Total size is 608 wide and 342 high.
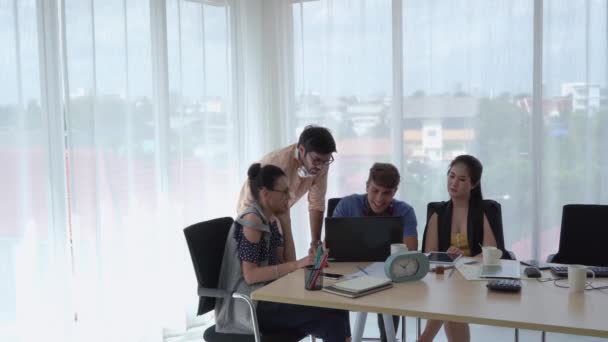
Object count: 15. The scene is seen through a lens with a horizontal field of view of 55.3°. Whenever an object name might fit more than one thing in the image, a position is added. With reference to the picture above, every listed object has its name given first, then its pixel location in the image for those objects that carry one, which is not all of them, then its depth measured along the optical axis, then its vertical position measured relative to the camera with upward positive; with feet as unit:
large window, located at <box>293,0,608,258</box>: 11.76 +0.49
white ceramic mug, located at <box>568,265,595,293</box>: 7.00 -1.97
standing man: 9.30 -0.83
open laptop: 8.68 -1.76
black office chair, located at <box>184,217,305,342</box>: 7.85 -2.14
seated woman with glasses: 8.03 -2.07
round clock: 7.60 -1.94
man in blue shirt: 9.50 -1.45
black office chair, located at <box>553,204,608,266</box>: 10.05 -2.09
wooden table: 6.03 -2.12
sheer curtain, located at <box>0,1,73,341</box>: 9.37 -0.95
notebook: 7.05 -2.05
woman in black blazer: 9.76 -1.76
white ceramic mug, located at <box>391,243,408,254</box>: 8.27 -1.83
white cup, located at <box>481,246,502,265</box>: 8.20 -1.95
